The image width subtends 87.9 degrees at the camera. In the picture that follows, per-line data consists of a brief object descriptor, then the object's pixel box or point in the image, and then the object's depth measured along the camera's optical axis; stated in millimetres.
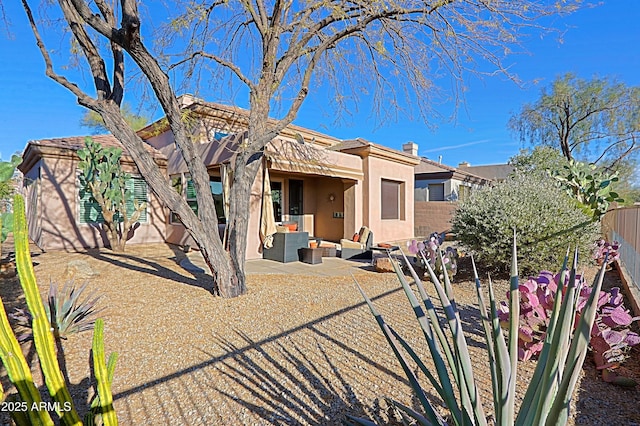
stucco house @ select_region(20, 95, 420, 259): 11500
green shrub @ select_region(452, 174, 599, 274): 7227
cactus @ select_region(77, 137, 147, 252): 11375
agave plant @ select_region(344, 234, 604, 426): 1308
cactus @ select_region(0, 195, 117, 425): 1709
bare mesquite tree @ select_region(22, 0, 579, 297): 5609
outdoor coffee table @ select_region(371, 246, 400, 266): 11669
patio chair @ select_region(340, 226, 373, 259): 11461
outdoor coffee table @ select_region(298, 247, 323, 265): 10328
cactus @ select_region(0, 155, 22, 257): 3631
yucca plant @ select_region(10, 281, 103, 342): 4355
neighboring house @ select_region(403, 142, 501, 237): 20062
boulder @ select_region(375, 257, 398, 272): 8992
